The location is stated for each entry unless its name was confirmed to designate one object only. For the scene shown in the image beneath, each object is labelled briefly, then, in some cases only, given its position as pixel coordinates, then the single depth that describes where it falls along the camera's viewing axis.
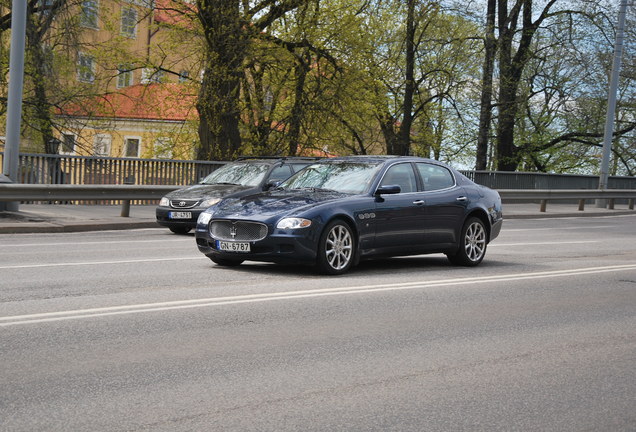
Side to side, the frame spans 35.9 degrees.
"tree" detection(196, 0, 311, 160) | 28.94
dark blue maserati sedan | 11.36
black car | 18.08
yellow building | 31.58
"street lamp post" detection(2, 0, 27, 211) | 19.73
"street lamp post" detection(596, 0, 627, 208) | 35.31
